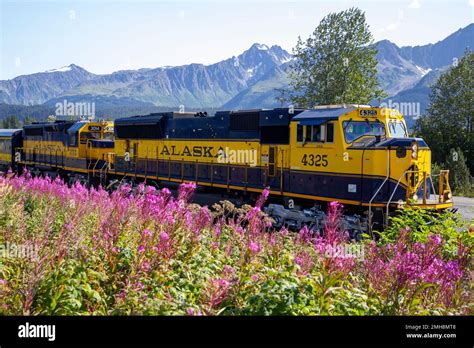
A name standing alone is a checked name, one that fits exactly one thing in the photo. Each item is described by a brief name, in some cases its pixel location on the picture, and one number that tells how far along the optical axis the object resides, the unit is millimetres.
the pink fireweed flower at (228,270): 5543
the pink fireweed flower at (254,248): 5594
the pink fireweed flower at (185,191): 6945
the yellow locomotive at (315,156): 13562
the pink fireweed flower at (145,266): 5609
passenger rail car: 37031
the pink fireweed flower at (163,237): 5622
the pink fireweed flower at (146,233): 5746
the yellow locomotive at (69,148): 27994
